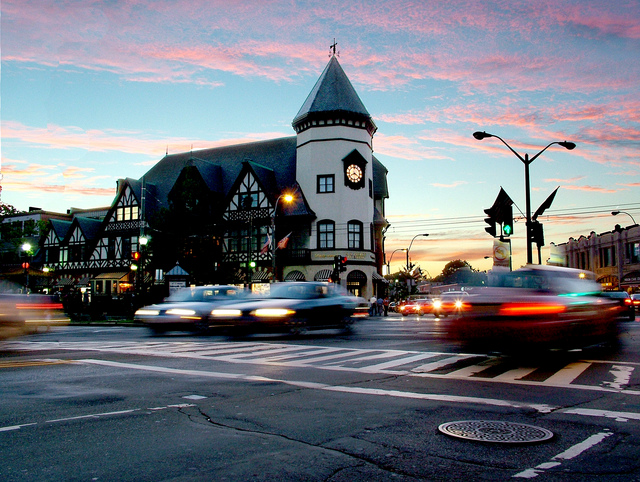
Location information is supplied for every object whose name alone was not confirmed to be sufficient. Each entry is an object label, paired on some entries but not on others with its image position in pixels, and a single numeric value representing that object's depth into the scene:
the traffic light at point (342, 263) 39.03
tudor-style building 48.84
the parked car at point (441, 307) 33.61
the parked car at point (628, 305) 30.85
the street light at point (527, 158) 23.27
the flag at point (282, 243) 42.72
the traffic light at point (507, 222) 20.40
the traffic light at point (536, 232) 21.19
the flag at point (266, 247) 40.97
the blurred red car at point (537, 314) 10.70
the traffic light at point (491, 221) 21.02
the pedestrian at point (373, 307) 48.79
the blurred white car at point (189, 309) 18.44
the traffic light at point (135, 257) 33.75
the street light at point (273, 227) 36.86
